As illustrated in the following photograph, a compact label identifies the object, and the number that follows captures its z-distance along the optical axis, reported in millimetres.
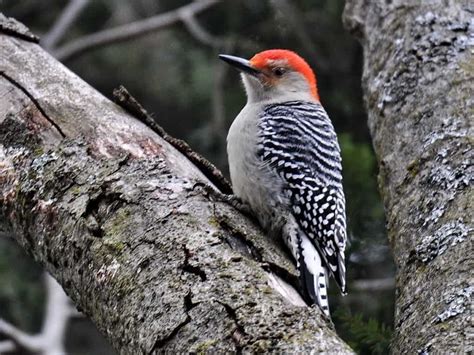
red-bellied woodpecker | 8250
